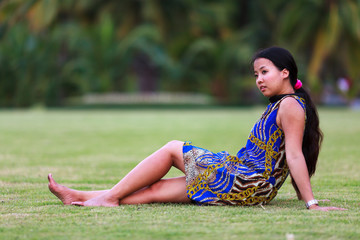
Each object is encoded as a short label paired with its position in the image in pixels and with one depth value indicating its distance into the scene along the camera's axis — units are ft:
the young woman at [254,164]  26.35
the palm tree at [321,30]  190.60
